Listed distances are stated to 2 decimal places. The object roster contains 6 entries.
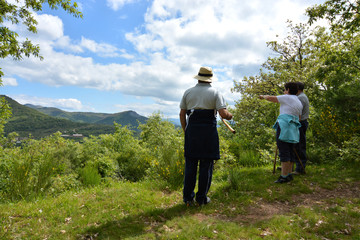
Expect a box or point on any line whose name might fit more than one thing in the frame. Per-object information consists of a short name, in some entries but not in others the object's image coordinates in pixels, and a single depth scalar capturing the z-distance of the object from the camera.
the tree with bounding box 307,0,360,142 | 8.02
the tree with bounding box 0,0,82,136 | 7.93
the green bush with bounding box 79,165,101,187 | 7.20
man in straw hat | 3.74
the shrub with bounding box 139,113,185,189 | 5.23
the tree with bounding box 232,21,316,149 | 10.55
